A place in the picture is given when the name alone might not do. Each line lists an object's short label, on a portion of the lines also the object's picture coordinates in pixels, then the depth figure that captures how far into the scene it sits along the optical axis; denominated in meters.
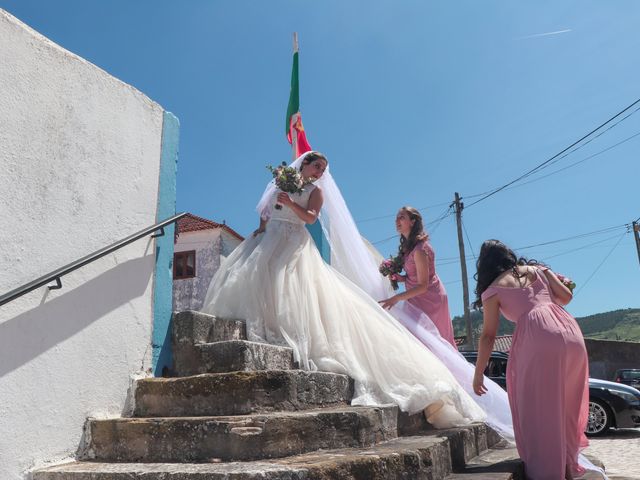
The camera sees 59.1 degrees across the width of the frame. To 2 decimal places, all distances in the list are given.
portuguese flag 8.14
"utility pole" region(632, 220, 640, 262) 27.86
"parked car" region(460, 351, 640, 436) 8.81
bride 4.02
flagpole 7.46
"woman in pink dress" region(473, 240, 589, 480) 3.43
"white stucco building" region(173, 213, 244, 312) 16.94
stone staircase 2.74
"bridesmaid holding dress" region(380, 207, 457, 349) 5.22
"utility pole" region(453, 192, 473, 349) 20.61
